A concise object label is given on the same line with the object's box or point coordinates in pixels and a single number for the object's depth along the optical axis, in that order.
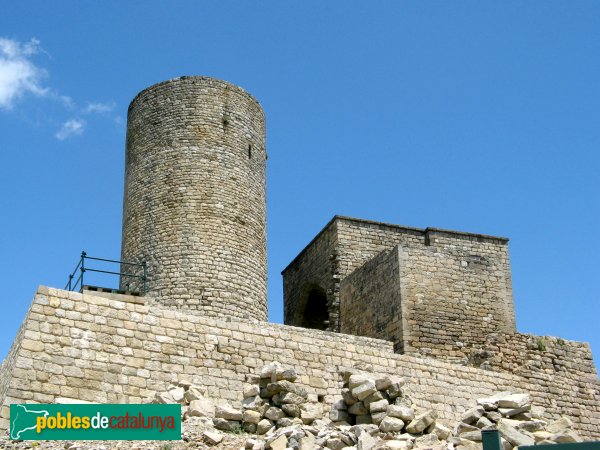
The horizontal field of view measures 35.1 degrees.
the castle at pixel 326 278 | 15.69
